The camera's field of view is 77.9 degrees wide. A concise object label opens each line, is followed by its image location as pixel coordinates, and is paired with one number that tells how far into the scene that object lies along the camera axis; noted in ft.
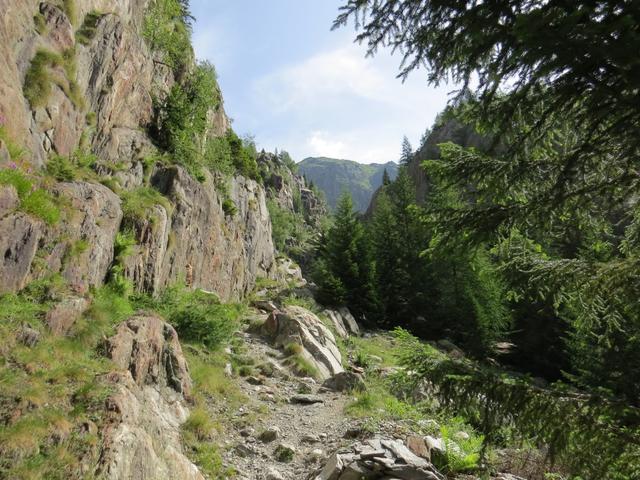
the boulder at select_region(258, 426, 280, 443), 27.63
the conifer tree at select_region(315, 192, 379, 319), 84.02
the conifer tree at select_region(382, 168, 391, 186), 192.79
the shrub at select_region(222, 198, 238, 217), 72.43
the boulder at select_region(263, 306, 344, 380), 47.81
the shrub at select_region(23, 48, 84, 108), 33.12
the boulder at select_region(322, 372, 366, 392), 39.45
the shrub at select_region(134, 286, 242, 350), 39.45
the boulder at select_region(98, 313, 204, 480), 17.53
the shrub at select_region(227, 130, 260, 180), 89.45
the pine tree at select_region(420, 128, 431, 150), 261.93
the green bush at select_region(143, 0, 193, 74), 62.01
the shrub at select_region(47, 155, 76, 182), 32.17
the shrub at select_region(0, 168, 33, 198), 24.43
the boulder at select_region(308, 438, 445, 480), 20.88
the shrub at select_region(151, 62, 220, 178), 55.36
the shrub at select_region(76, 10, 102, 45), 42.65
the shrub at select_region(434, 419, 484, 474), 23.26
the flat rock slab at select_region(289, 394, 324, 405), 35.80
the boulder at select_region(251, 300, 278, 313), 67.67
